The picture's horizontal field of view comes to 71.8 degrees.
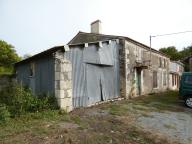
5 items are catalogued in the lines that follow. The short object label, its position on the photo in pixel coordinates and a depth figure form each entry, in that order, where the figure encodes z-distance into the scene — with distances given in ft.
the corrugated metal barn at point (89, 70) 19.83
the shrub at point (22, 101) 17.62
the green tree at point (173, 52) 91.94
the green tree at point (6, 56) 59.48
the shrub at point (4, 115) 15.43
